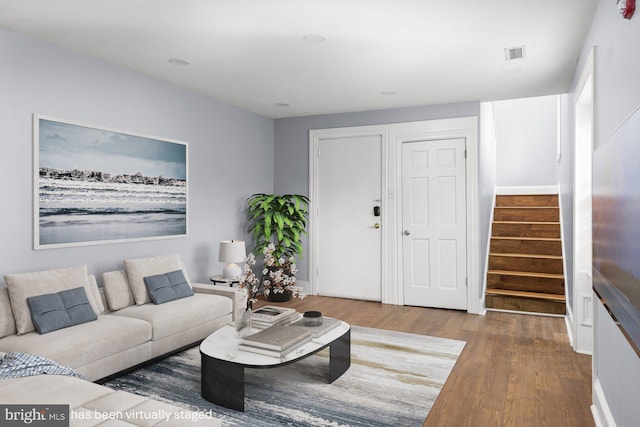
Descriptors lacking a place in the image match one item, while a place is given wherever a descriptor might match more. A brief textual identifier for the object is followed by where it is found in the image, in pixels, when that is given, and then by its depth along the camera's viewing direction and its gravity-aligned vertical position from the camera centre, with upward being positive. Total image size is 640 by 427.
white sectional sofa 1.96 -0.76
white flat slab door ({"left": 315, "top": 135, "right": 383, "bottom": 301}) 5.62 -0.03
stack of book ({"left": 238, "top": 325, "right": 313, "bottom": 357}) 2.60 -0.77
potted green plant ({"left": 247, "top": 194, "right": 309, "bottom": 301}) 5.48 -0.10
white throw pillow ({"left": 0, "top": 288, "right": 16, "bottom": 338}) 2.78 -0.65
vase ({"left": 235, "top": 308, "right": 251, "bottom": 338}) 2.88 -0.71
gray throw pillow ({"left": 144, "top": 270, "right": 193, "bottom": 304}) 3.68 -0.61
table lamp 4.60 -0.41
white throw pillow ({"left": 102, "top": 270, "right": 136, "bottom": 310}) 3.50 -0.60
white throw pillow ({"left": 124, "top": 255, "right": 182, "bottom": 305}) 3.66 -0.47
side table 4.61 -0.68
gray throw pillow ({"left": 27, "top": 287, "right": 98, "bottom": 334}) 2.83 -0.63
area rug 2.52 -1.14
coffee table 2.54 -0.85
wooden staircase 5.07 -0.54
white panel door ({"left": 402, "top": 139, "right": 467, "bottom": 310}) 5.14 -0.09
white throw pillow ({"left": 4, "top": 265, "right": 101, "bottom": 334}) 2.82 -0.48
